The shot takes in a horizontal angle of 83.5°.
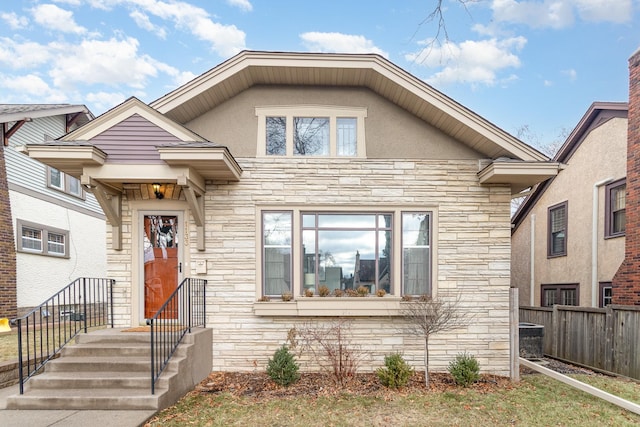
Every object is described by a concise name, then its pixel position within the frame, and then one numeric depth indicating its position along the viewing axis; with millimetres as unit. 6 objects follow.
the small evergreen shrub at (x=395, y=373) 5340
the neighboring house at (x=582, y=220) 8883
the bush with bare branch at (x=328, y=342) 5984
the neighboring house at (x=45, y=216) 9750
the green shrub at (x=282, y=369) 5422
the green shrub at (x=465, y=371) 5461
